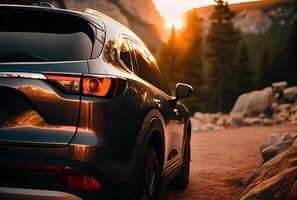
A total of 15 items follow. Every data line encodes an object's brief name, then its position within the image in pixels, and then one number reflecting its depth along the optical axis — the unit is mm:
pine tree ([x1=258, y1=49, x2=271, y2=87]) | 82812
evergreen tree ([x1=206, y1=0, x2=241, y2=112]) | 62844
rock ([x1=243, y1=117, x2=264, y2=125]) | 29514
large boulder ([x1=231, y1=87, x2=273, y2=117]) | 38688
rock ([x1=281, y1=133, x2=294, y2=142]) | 10647
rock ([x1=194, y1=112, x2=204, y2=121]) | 40100
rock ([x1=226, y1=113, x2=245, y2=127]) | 29547
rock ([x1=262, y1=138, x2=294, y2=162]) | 7730
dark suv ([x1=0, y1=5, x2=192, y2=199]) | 3195
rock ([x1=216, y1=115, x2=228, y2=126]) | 31094
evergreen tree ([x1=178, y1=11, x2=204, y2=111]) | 65312
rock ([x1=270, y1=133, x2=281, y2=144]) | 11130
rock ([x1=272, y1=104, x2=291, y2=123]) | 32875
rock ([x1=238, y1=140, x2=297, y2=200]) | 4035
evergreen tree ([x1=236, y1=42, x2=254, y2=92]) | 76375
